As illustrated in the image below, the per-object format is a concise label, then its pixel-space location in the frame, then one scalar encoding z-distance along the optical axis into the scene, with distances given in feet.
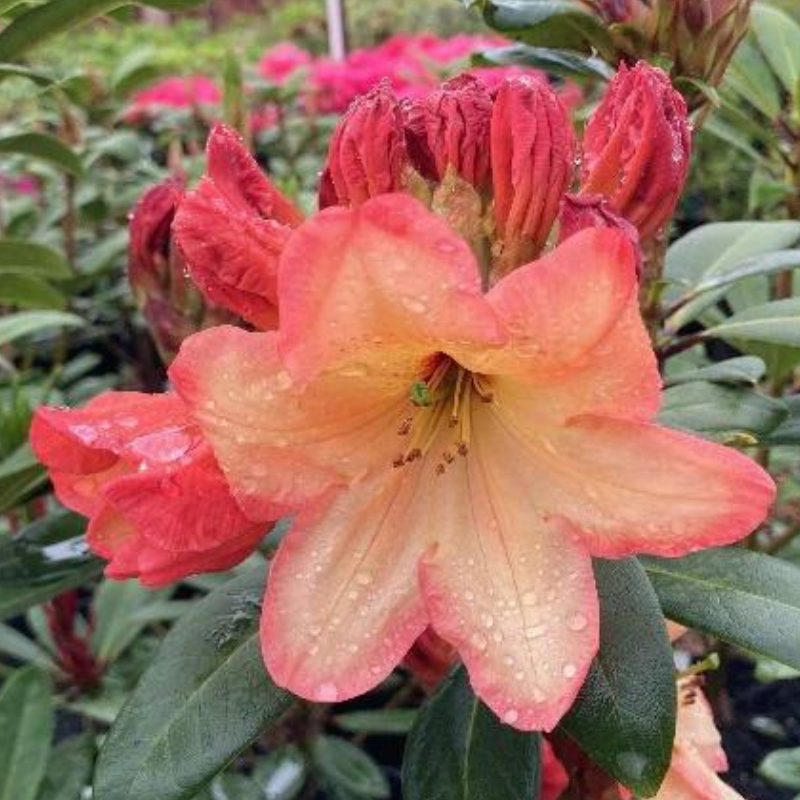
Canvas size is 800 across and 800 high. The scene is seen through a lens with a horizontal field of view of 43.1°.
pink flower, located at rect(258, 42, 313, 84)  2.51
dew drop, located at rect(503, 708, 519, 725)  0.47
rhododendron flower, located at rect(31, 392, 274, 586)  0.50
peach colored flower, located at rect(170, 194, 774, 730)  0.45
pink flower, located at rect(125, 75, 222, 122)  2.47
